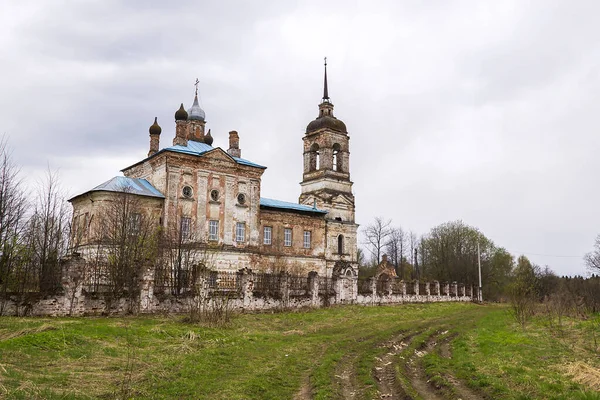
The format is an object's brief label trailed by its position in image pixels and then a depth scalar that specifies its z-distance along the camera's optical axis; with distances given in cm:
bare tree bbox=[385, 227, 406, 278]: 5922
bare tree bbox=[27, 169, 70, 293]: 1758
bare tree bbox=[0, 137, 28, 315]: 1631
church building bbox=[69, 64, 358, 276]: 2930
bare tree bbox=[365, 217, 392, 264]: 5466
